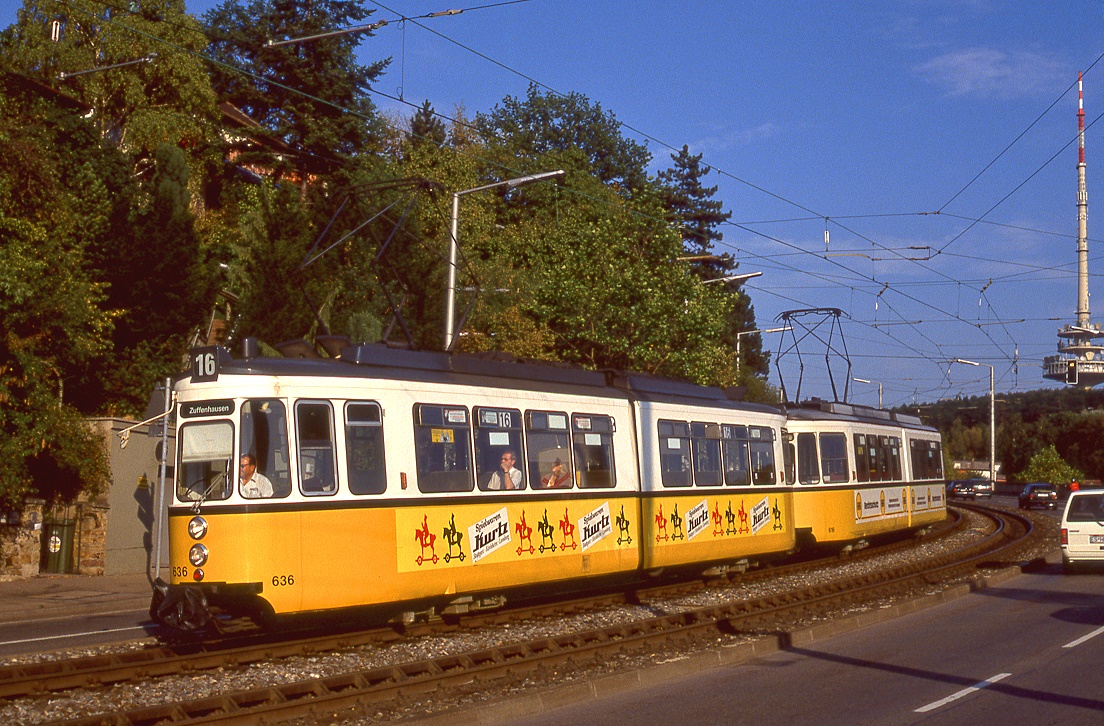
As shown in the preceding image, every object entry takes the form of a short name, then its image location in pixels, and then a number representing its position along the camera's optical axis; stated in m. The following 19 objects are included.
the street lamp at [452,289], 20.88
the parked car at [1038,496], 56.78
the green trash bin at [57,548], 23.45
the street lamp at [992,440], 72.76
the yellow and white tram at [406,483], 12.48
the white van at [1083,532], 21.02
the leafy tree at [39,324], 20.38
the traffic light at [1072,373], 48.28
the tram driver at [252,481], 12.46
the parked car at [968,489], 66.69
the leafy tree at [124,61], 34.91
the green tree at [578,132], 68.19
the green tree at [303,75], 45.75
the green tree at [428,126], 66.25
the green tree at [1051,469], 71.25
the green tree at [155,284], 28.47
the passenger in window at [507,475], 15.09
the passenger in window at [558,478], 16.05
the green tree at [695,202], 75.38
